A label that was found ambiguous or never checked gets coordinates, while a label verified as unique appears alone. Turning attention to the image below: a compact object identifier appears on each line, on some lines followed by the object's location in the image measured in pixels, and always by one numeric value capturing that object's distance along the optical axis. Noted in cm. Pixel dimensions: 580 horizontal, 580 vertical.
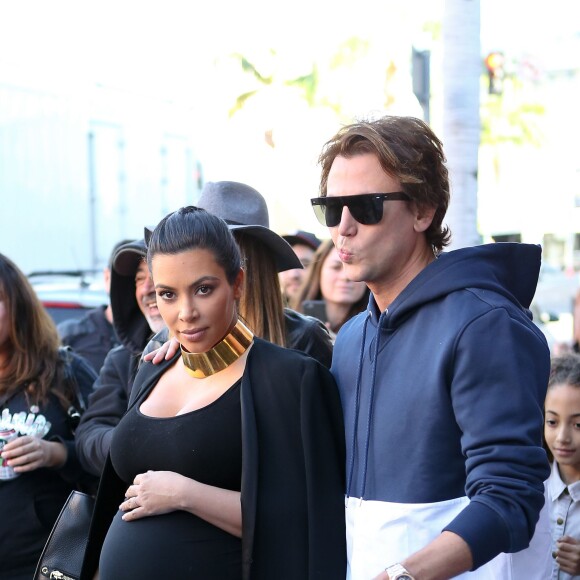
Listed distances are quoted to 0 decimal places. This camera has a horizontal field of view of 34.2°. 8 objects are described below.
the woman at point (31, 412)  379
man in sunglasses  207
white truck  1016
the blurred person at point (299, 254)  641
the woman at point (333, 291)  539
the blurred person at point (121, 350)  368
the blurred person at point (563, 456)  341
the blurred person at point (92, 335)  607
